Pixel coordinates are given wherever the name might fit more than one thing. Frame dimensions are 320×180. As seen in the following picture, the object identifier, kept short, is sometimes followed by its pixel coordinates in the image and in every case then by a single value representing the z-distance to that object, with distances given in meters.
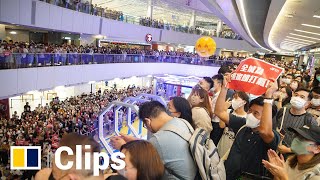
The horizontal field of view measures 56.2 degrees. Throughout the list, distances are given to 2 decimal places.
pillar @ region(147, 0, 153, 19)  31.80
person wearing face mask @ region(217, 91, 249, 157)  3.71
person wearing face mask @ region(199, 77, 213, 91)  4.63
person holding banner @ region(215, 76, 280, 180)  2.85
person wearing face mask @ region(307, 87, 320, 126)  4.77
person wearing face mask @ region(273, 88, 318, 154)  3.88
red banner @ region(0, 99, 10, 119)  15.53
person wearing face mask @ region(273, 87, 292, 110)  5.36
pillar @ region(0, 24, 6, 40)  17.14
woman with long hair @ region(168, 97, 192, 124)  3.02
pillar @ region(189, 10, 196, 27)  38.04
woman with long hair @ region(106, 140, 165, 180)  1.95
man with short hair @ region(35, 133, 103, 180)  1.91
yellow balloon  9.12
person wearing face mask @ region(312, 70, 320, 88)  7.48
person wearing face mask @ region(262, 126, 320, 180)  2.38
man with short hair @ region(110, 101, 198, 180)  2.28
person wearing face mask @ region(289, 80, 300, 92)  6.69
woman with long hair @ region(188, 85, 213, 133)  3.49
